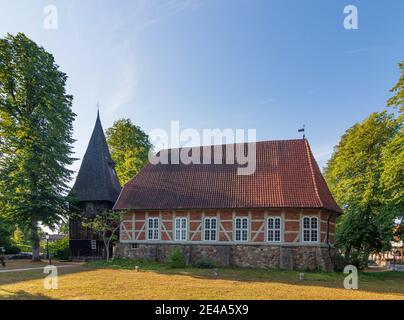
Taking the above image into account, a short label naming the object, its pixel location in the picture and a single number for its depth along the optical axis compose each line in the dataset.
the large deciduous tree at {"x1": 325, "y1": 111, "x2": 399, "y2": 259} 25.33
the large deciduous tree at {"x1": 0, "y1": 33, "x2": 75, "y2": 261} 27.53
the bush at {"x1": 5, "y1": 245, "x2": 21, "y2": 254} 33.68
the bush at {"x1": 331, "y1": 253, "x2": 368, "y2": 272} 23.18
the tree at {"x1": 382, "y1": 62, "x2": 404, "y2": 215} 20.66
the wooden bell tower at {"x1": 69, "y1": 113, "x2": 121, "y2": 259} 30.58
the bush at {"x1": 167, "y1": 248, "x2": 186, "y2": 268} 23.05
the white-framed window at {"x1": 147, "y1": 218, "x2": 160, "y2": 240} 26.23
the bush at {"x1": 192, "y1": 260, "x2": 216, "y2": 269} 23.25
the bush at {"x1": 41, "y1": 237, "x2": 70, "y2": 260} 31.48
